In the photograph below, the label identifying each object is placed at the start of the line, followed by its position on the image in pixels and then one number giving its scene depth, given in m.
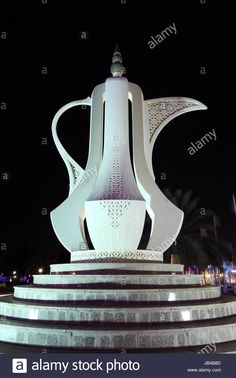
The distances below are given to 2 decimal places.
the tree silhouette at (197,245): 29.39
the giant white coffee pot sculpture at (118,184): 13.09
